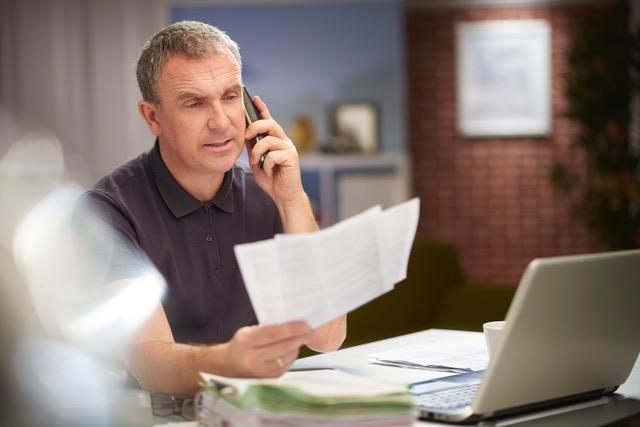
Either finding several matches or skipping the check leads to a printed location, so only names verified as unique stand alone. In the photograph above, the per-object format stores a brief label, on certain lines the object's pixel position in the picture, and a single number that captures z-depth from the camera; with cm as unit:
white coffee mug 236
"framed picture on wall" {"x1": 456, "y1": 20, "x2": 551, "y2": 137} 741
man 270
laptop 216
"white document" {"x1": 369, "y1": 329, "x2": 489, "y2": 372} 250
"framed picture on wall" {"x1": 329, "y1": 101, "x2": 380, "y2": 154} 693
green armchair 418
